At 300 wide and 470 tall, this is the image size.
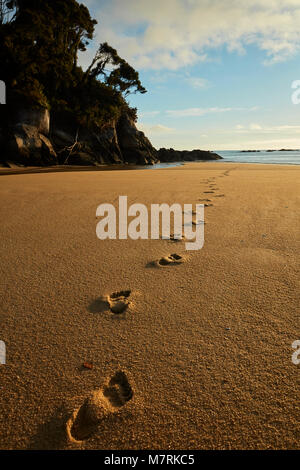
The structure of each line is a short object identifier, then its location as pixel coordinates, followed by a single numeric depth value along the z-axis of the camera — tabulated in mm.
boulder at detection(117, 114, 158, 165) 20453
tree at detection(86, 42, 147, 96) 17172
